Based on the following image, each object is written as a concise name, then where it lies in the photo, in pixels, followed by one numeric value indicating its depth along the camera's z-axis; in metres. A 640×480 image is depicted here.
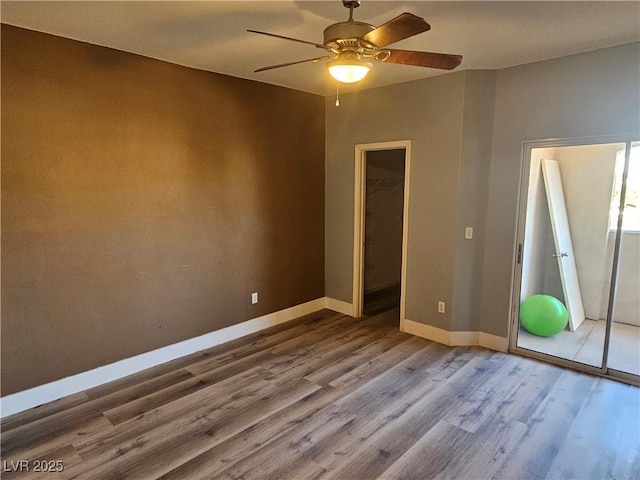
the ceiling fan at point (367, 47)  1.78
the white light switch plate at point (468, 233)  3.79
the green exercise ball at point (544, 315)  3.85
